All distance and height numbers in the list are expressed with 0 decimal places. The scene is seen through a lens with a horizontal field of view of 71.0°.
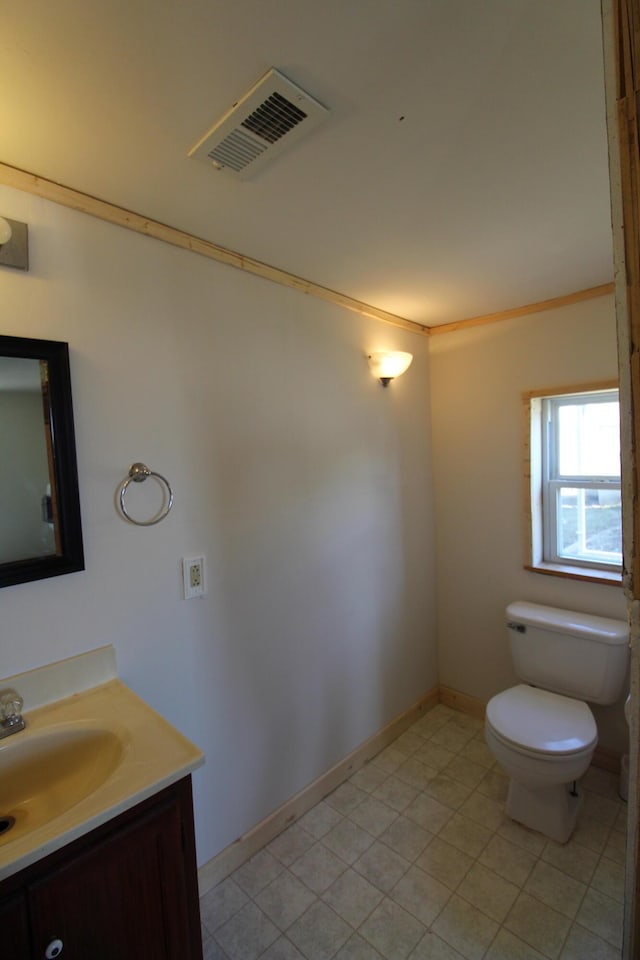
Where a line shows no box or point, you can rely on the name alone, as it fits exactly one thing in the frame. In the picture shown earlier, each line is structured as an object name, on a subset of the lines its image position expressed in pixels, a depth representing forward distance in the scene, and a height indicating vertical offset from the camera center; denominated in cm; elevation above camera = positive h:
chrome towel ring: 138 -2
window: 224 -18
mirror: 116 +3
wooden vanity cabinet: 81 -84
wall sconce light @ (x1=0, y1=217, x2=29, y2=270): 116 +60
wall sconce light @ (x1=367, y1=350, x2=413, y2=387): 223 +47
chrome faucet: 111 -59
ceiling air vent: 94 +77
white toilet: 173 -112
